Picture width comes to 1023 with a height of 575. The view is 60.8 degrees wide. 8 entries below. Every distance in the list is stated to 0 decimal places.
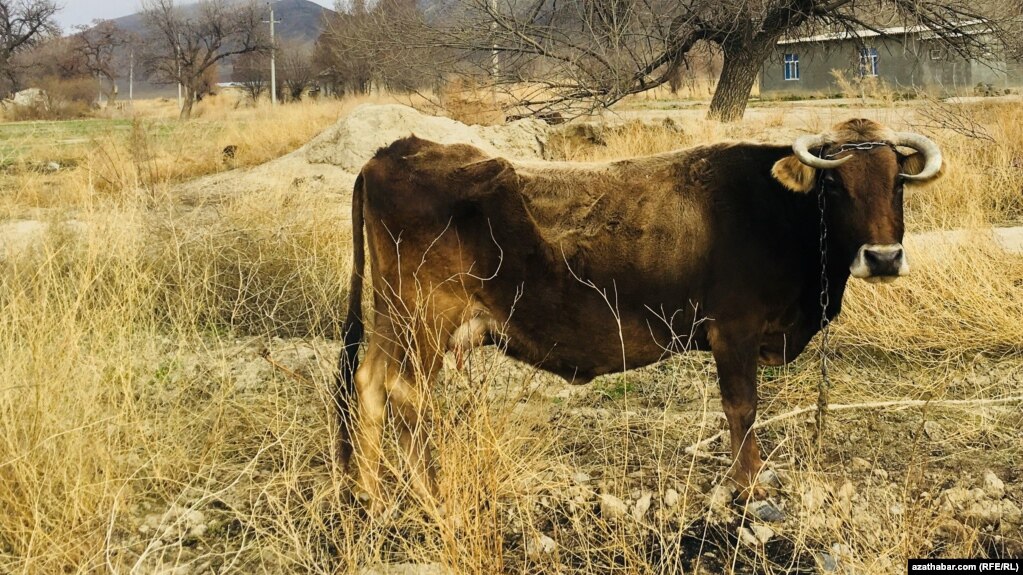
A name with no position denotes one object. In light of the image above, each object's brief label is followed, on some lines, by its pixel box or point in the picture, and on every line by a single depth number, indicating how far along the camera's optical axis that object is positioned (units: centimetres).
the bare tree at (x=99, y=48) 8075
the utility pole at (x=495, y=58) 1648
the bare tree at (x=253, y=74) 6256
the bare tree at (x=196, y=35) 5347
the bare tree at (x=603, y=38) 1592
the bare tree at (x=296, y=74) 6184
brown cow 408
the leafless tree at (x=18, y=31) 6006
